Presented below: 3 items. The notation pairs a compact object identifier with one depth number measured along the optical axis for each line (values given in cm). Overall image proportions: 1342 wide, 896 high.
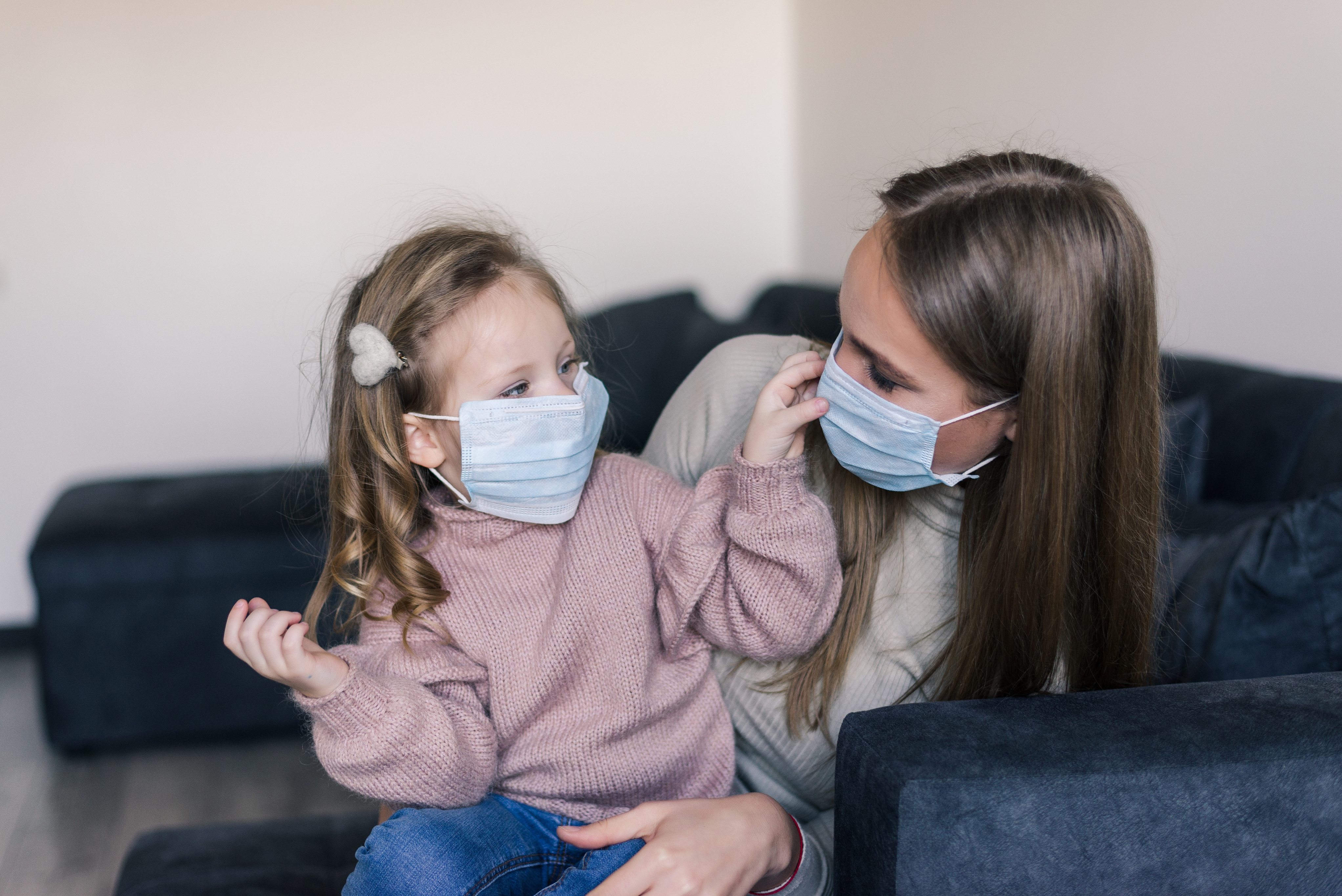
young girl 103
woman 94
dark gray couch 79
